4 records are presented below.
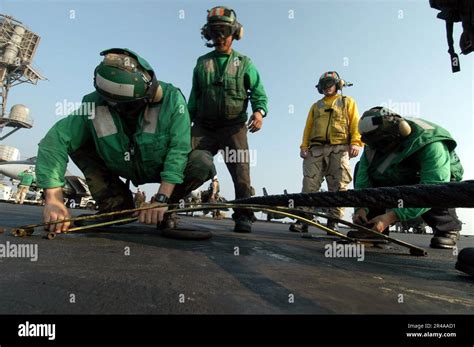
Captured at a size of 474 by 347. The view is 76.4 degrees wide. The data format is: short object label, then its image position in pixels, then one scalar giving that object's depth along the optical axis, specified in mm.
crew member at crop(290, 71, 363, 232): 4051
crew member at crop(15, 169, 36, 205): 14211
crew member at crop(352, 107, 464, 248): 2643
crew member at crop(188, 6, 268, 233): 3340
